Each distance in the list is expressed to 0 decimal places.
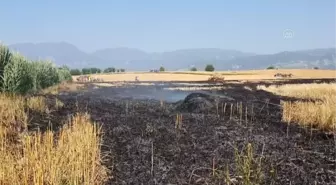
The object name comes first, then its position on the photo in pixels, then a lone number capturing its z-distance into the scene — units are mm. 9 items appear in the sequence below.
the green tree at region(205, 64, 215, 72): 118625
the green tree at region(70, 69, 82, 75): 111562
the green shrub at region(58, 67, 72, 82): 53194
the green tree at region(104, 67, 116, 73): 124812
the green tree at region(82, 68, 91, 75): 120425
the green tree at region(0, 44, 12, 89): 22906
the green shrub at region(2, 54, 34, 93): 21552
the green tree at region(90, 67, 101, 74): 122375
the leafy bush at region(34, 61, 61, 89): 35219
